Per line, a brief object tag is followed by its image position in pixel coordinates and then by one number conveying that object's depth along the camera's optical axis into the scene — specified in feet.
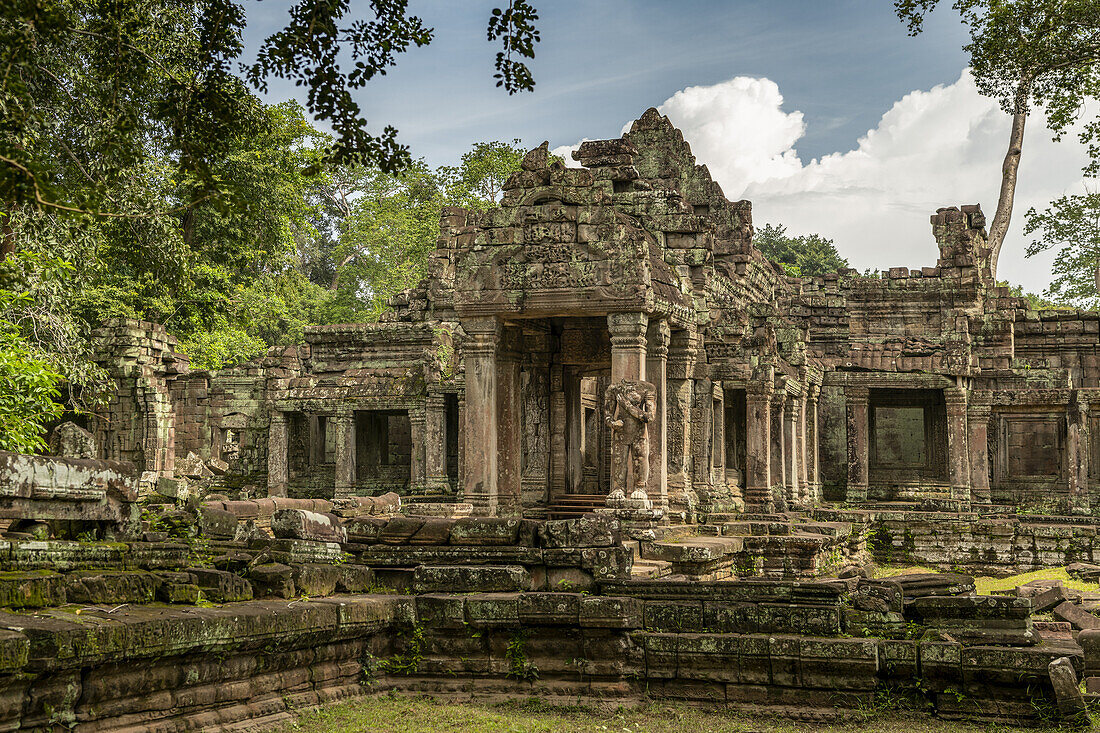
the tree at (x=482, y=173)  111.45
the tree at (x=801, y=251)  161.48
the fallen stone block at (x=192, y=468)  75.25
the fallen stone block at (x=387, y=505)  52.95
